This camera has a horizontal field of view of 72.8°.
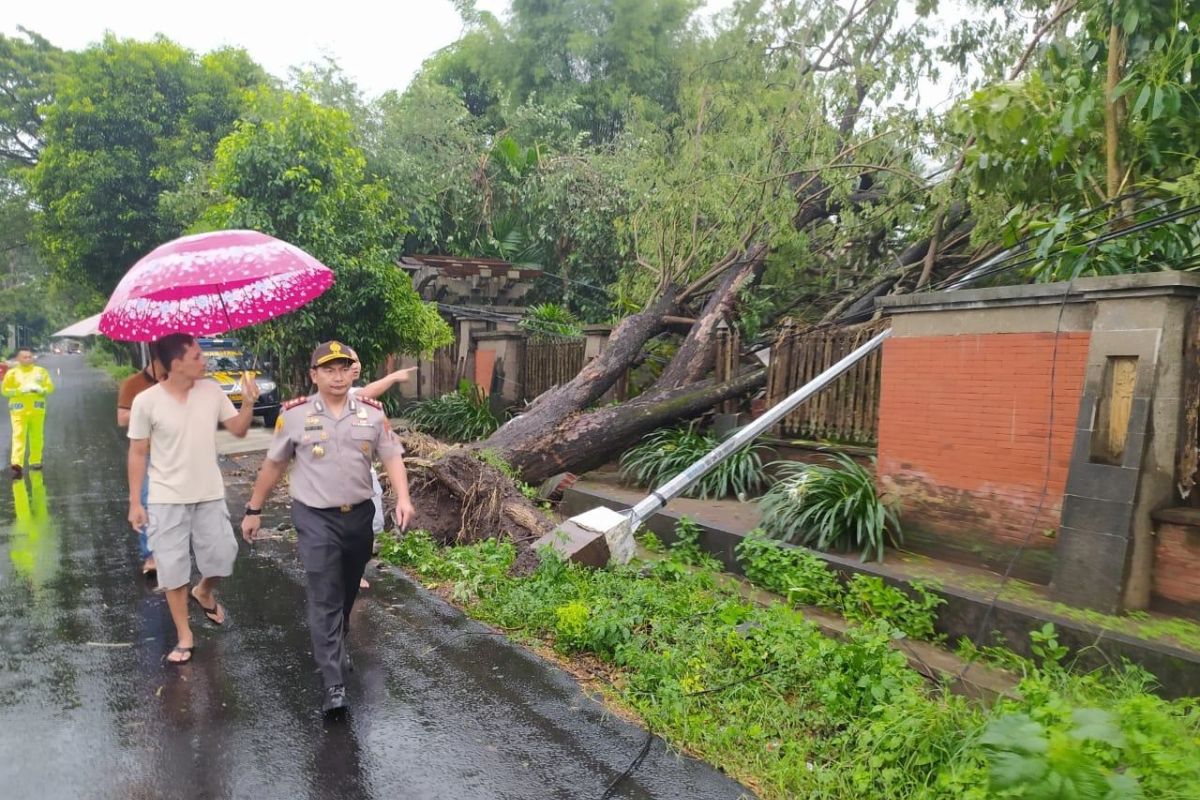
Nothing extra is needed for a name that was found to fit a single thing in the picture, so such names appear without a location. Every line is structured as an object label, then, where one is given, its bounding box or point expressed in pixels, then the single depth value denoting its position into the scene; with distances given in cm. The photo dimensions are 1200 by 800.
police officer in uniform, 391
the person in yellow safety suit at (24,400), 1004
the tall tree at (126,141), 1902
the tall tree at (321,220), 1084
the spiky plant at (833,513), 604
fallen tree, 702
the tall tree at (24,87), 2455
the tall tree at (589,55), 2008
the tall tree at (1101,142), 559
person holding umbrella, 429
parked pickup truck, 1566
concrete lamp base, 568
